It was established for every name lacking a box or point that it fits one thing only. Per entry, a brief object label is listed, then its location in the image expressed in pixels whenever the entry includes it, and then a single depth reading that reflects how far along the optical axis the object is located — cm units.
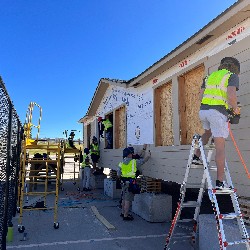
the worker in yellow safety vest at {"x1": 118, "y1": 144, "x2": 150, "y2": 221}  860
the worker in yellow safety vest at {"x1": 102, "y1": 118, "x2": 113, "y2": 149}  1397
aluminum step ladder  399
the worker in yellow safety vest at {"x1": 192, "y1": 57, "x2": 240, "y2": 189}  443
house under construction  548
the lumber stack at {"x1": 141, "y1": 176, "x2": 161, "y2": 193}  912
